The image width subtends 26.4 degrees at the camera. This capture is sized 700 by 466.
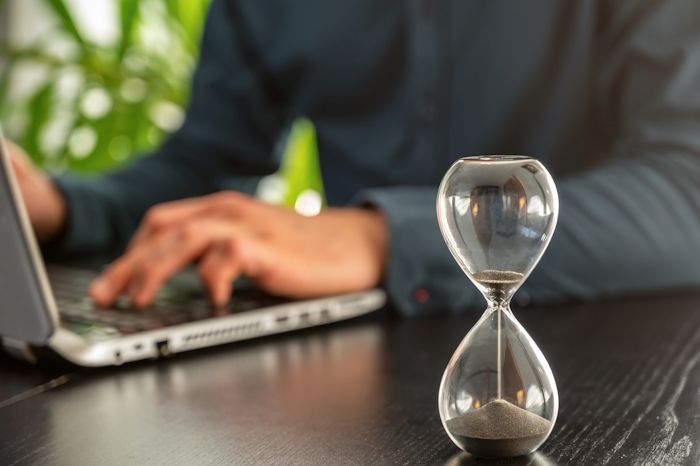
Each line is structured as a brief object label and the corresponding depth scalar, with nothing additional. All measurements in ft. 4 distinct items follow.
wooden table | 2.38
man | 3.63
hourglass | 2.26
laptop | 2.81
